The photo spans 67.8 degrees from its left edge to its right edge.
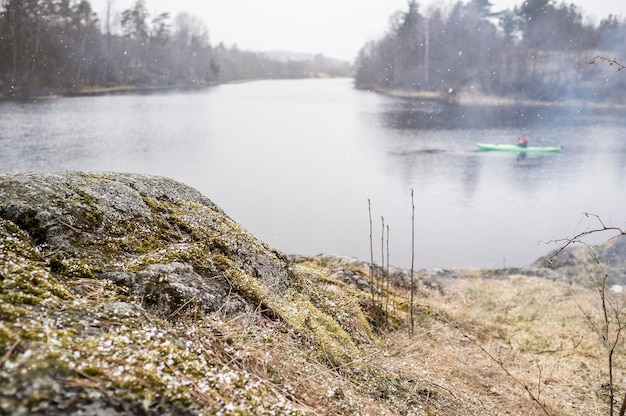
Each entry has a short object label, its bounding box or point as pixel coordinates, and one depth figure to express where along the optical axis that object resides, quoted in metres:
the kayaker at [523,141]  33.94
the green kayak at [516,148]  33.69
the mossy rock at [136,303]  1.64
